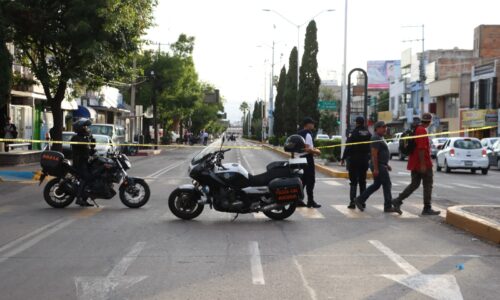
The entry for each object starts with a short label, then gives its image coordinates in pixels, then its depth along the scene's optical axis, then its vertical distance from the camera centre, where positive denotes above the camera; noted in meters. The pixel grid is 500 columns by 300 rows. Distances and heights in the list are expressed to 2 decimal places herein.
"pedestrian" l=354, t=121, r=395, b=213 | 12.07 -0.65
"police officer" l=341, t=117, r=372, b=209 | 12.53 -0.51
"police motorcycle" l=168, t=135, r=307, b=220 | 10.47 -0.99
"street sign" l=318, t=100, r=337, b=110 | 50.46 +1.99
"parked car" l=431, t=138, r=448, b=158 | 37.95 -0.86
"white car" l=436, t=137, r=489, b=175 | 26.97 -1.03
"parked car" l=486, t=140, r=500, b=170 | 30.95 -1.14
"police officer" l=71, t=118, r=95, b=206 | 12.23 -0.50
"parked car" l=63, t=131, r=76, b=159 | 28.47 -0.93
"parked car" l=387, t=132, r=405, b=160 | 40.60 -1.16
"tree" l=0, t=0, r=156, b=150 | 20.22 +3.01
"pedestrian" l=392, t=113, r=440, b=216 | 11.66 -0.61
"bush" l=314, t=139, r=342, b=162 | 28.59 -1.07
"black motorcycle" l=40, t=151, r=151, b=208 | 12.16 -1.05
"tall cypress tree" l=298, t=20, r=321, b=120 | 47.84 +3.55
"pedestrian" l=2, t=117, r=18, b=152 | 28.02 -0.26
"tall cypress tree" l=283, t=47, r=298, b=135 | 58.47 +3.20
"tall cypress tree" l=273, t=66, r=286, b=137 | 64.17 +2.07
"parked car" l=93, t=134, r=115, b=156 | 31.17 -0.59
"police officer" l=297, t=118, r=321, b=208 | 12.55 -0.76
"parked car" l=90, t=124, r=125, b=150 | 35.38 -0.17
